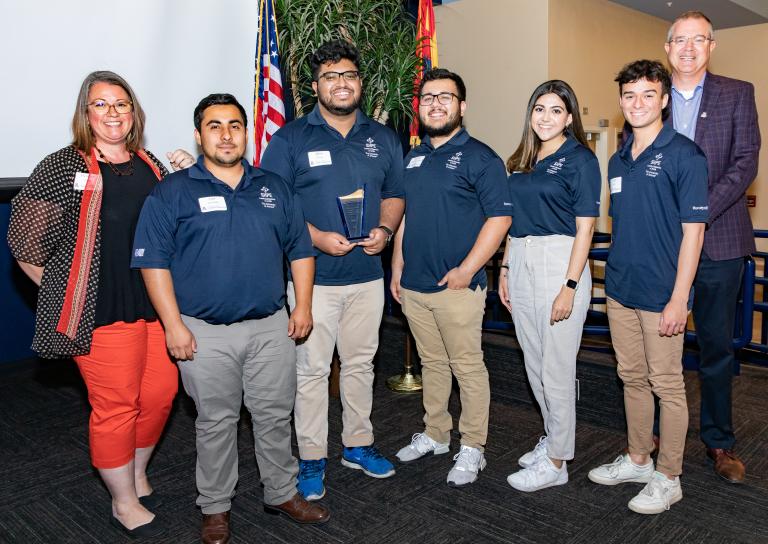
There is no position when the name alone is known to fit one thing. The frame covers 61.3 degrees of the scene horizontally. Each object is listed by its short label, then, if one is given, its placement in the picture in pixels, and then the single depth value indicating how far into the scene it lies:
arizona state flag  4.36
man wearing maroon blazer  2.61
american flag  4.03
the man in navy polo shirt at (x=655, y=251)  2.35
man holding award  2.62
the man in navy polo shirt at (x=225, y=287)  2.18
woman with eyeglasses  2.16
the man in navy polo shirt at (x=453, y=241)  2.65
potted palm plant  4.04
